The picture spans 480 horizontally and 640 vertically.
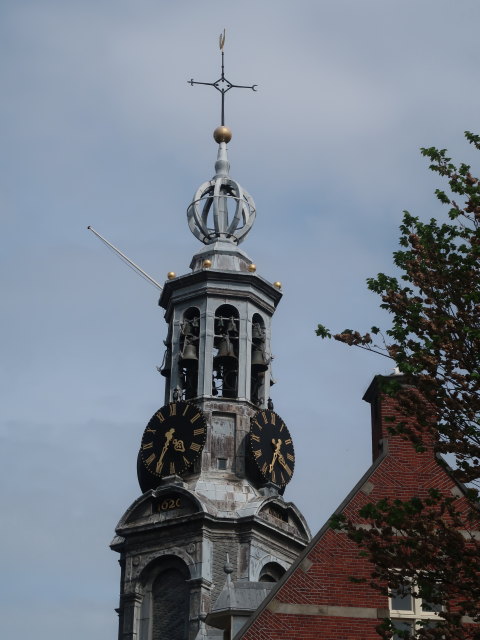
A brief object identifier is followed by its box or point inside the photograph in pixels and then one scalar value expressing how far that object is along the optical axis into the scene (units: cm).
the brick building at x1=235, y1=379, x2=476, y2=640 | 3259
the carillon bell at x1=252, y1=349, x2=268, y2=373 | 6519
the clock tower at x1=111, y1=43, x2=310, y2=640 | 6147
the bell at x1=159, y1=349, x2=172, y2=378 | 6612
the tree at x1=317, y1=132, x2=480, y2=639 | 2570
